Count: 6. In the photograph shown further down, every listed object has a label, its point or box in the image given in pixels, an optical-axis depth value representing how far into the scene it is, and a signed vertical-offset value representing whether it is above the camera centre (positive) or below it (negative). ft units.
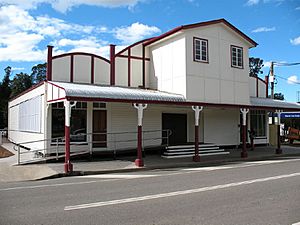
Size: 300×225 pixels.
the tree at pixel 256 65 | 312.71 +54.37
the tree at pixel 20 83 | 196.98 +25.63
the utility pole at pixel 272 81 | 93.91 +11.62
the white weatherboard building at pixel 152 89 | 56.95 +5.60
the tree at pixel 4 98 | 184.32 +14.33
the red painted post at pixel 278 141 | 69.73 -3.97
